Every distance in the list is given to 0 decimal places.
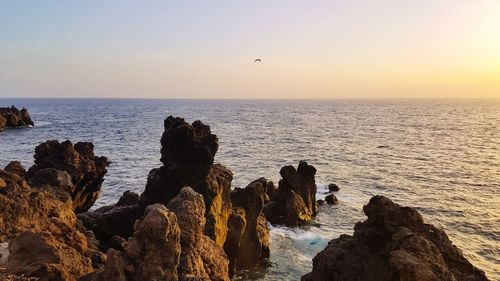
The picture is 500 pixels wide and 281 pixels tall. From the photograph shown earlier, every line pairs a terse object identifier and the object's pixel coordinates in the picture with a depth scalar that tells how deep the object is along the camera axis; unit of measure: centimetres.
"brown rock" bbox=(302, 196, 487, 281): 1374
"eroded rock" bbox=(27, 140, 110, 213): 3175
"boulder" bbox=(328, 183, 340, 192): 5066
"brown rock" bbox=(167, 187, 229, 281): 1358
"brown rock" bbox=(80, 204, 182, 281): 1098
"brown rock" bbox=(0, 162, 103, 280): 1195
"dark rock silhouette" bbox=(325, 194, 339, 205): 4500
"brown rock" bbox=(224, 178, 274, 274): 2622
